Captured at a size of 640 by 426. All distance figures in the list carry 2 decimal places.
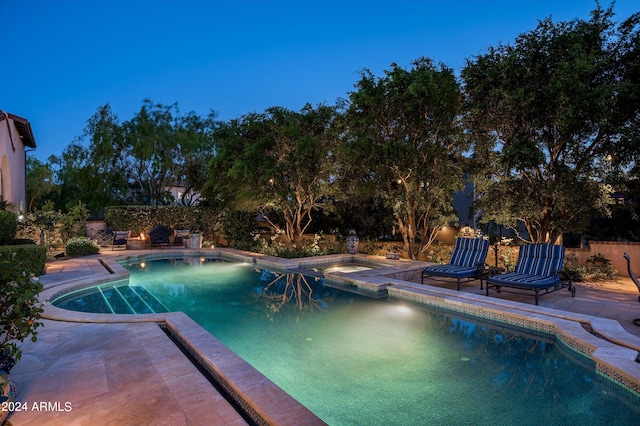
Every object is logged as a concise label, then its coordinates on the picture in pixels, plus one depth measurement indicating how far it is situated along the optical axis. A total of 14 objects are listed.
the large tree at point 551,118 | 8.20
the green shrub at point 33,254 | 8.52
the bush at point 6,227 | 9.35
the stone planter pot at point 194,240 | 17.39
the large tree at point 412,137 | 10.94
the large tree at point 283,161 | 13.42
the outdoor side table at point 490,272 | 8.17
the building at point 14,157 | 13.59
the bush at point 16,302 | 2.75
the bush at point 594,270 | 9.03
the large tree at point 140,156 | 22.67
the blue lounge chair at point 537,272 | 6.74
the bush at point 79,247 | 13.75
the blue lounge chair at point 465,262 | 8.01
